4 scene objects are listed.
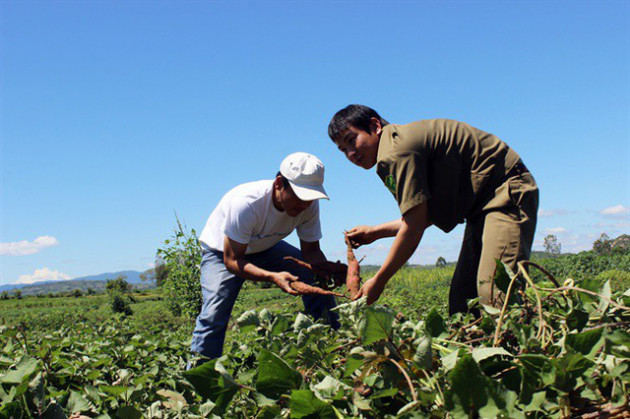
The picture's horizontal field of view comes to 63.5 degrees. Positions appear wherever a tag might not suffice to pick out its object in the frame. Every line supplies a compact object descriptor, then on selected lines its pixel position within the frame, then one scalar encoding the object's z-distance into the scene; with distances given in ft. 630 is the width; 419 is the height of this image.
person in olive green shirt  7.39
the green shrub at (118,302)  60.94
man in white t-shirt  9.77
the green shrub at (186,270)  26.37
